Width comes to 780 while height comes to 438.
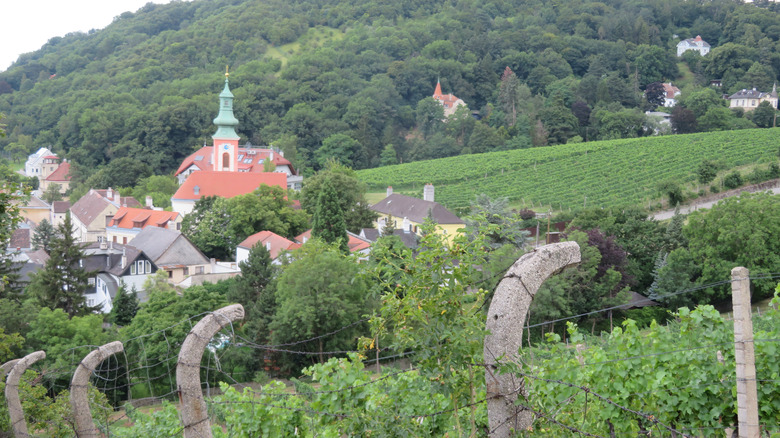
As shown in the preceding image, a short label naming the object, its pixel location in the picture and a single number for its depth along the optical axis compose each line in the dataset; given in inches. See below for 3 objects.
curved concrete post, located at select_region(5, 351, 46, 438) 309.4
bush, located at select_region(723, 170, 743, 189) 1893.5
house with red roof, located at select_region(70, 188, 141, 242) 2255.2
